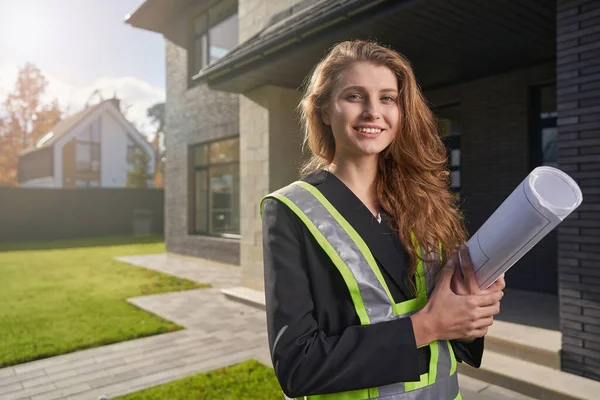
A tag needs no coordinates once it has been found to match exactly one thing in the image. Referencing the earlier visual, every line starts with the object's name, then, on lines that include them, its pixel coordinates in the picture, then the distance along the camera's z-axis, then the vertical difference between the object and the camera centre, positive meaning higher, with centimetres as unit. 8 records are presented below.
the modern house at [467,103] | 360 +146
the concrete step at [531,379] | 340 -151
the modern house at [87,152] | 3167 +390
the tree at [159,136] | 4081 +737
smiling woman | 104 -16
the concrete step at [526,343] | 388 -136
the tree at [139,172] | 3262 +230
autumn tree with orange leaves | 3250 +647
